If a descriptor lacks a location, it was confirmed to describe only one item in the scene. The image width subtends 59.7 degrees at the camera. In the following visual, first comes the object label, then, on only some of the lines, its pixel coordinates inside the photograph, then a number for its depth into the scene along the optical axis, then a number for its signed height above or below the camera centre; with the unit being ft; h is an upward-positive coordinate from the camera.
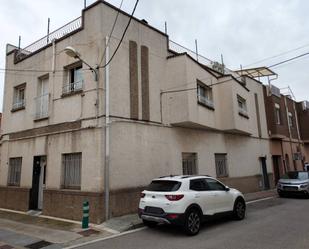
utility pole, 30.64 +4.34
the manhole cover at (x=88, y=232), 26.16 -5.22
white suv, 24.14 -2.40
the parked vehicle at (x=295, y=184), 48.80 -2.06
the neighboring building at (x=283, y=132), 72.01 +11.65
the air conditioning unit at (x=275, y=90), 74.34 +22.96
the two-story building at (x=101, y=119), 33.17 +8.59
